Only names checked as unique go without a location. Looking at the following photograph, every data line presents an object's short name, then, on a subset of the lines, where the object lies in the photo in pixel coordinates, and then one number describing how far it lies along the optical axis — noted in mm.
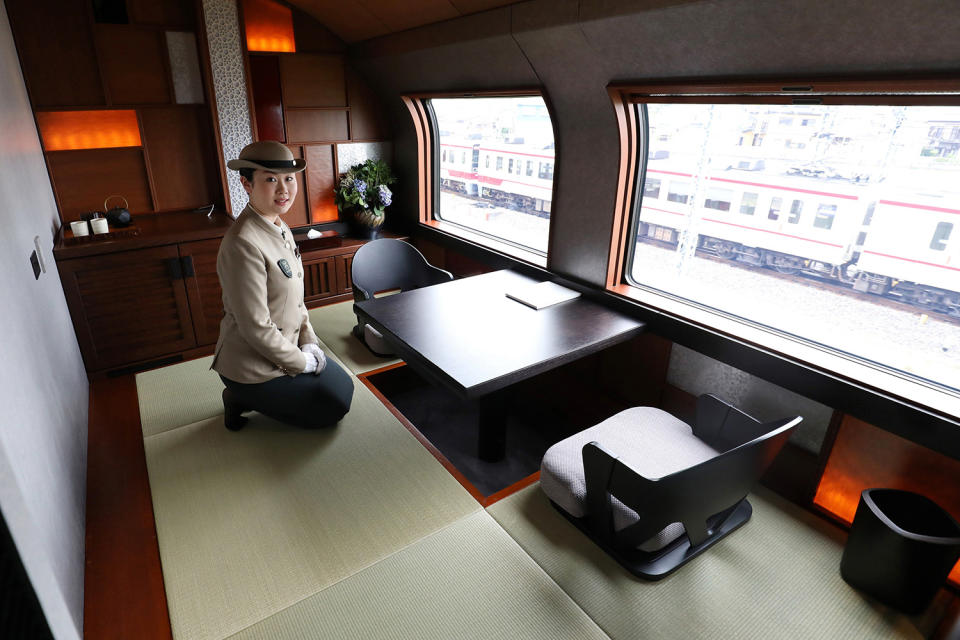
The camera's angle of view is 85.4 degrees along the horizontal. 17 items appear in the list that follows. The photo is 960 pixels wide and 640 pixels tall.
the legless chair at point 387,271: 3412
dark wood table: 2123
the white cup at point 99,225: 3135
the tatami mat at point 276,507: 1747
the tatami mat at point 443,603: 1616
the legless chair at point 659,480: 1601
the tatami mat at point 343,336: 3211
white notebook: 2816
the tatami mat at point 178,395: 2674
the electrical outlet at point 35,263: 2316
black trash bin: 1592
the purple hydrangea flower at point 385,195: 4387
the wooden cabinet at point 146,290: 3045
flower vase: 4418
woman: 2145
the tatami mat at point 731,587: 1663
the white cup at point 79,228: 3104
